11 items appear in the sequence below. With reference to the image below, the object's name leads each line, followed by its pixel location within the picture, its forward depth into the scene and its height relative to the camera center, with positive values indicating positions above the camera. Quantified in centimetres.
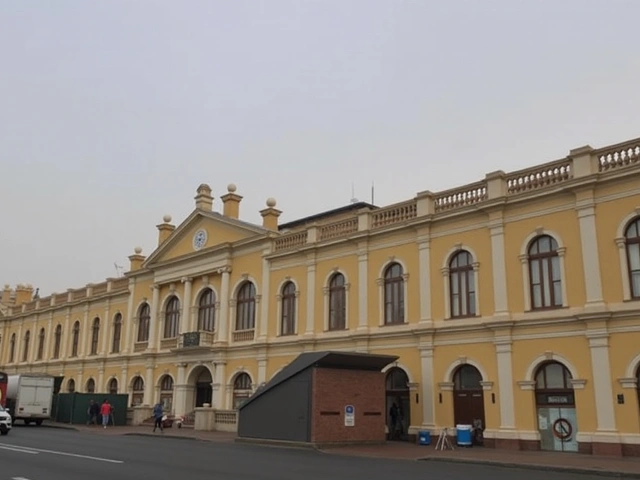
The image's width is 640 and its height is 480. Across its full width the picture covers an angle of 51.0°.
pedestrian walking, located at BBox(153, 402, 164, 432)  3231 -48
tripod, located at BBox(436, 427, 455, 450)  2375 -123
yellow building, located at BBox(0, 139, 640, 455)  2209 +434
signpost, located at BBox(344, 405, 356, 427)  2489 -35
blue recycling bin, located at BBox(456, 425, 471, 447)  2450 -102
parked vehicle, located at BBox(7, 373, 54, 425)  3800 +38
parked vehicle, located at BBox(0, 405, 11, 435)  2632 -75
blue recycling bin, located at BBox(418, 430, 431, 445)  2559 -113
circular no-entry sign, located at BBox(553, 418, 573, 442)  2250 -68
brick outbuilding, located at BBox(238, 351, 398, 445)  2433 +12
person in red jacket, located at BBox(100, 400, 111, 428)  3712 -42
